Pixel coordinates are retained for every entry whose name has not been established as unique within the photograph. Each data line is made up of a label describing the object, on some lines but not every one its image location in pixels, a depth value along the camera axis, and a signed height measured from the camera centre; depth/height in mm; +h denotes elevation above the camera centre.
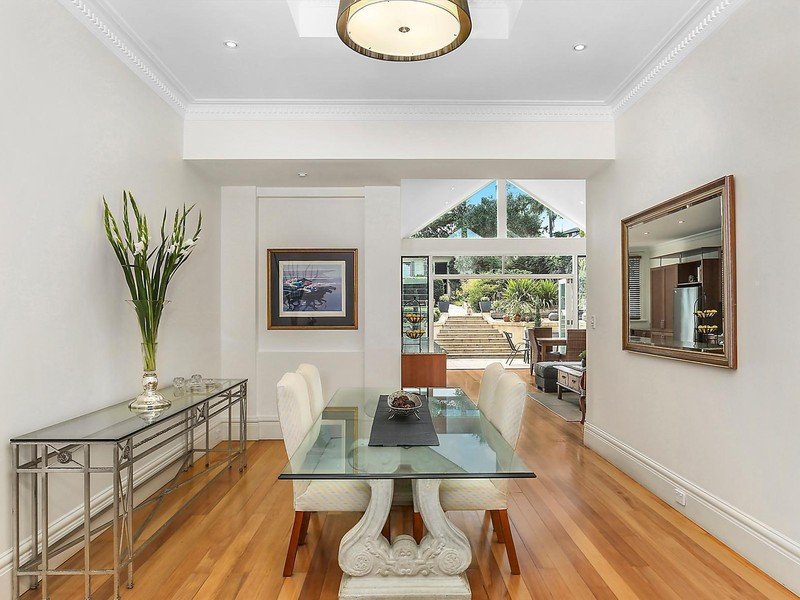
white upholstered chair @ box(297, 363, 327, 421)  3236 -532
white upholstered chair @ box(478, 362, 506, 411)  3062 -483
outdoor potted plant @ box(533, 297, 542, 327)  11133 -133
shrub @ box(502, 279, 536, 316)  11406 +190
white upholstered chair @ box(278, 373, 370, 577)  2396 -888
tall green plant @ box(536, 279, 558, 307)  10844 +306
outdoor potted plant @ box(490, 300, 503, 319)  11922 -113
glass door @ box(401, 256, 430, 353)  5629 +93
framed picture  5020 +183
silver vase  2789 -496
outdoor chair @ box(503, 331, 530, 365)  10188 -921
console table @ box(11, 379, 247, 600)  2127 -849
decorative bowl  2734 -540
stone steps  11881 -777
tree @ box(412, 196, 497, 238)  9430 +1595
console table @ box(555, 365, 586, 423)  5852 -939
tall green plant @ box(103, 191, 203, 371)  2768 +226
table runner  2307 -619
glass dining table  2021 -932
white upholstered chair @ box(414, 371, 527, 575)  2369 -881
